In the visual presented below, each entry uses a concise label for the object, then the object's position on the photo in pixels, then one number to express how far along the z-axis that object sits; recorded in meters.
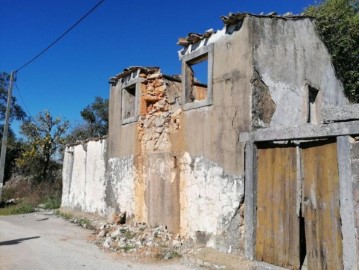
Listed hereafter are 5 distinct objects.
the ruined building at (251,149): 6.07
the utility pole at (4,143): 18.05
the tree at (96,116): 30.94
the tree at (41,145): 23.80
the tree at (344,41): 14.80
